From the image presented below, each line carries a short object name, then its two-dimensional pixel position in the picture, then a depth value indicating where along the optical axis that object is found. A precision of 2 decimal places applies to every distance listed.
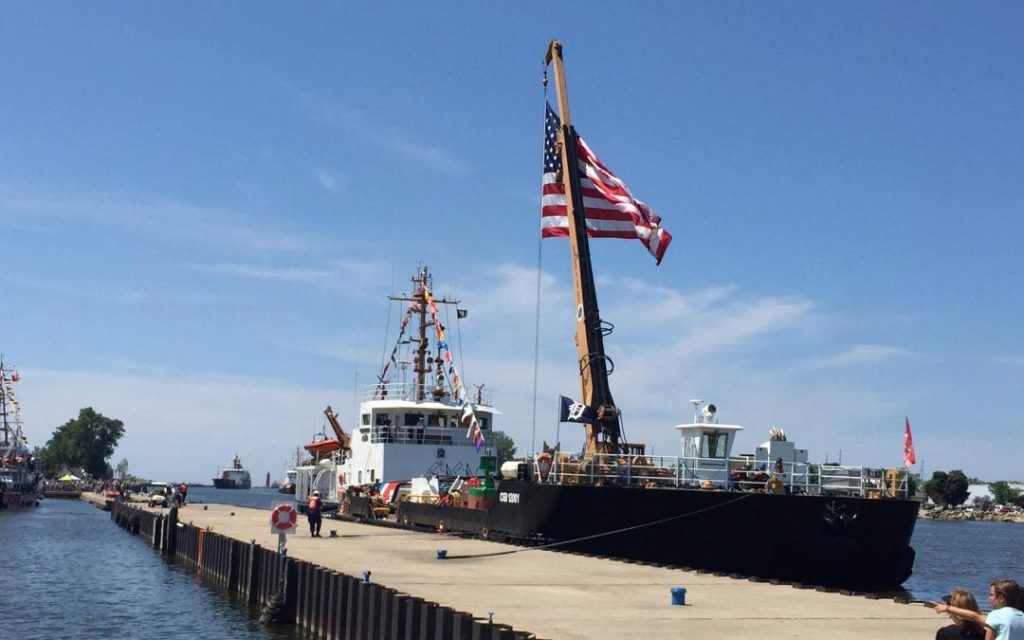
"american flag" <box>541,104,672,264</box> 33.06
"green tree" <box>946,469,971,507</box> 176.50
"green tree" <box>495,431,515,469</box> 169.35
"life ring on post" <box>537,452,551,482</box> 31.25
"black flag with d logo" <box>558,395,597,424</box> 31.61
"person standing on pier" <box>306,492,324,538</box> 32.91
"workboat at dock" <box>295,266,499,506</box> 49.38
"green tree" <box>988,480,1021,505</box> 199.50
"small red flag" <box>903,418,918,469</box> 28.31
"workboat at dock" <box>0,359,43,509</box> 93.31
